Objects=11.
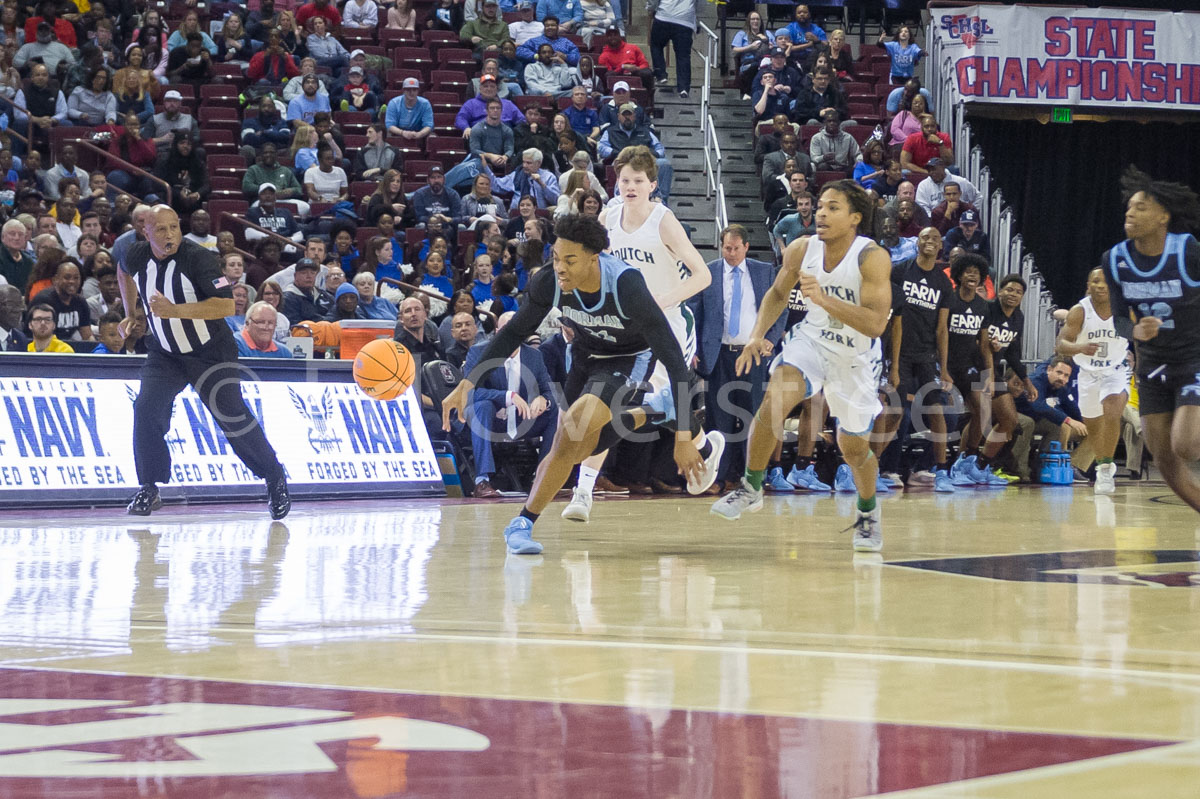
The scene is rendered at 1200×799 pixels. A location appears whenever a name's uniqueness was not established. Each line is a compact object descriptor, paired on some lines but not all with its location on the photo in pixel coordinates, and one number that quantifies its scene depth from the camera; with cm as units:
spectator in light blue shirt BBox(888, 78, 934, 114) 1905
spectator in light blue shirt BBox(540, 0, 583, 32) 2022
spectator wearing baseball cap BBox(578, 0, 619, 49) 2036
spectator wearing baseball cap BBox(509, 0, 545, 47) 1955
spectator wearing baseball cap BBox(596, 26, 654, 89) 1955
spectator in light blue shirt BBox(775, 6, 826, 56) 2020
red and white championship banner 1902
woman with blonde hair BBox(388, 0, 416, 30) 1922
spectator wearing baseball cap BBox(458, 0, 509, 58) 1916
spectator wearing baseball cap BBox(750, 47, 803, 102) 1955
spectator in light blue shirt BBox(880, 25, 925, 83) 2033
